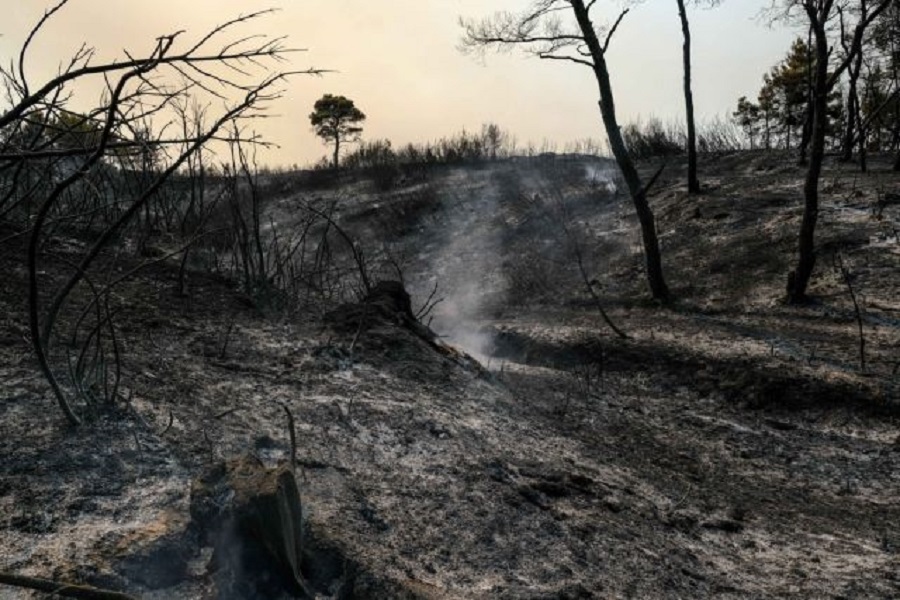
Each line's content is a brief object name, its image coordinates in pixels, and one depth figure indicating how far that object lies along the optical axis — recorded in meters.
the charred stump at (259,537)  2.65
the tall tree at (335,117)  38.72
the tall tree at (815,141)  9.46
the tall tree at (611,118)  11.30
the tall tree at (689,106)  14.60
